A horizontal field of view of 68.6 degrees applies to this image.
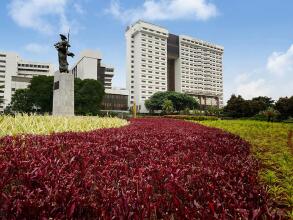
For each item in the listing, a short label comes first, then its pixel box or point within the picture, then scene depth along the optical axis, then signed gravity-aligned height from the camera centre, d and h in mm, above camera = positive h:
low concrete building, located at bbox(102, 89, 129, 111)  74629 +4484
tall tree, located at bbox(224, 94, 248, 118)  39460 +1208
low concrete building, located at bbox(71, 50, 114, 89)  77272 +16542
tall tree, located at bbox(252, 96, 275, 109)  53003 +3668
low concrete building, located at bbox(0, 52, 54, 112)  77879 +18068
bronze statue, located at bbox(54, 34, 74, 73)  15992 +4531
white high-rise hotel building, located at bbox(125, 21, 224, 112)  83123 +20681
